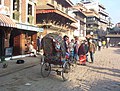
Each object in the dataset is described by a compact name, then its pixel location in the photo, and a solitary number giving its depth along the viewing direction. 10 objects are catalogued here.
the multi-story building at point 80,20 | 25.68
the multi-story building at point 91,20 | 36.88
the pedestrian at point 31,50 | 9.04
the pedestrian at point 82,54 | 7.34
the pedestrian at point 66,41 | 5.50
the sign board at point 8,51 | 6.81
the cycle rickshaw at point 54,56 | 4.68
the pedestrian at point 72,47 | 7.15
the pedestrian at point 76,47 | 7.58
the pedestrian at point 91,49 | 8.18
